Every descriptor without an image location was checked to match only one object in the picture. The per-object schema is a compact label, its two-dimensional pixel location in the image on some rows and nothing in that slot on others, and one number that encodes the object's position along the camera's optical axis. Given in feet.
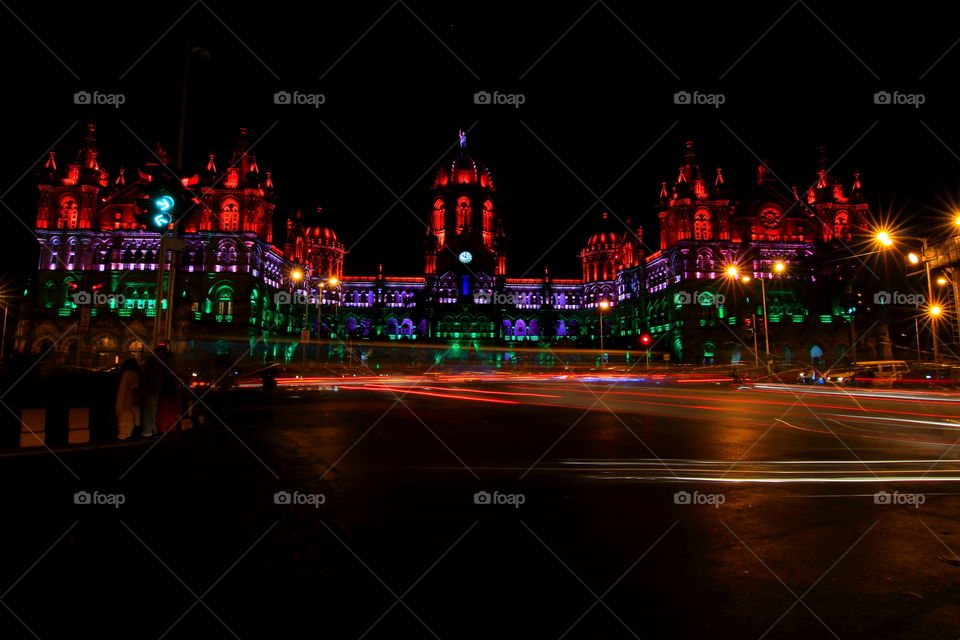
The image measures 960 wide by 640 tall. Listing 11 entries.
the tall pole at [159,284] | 39.80
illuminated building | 226.38
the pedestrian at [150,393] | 38.65
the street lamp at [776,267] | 102.63
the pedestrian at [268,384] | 72.13
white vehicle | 87.61
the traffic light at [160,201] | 36.65
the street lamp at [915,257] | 59.47
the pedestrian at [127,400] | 37.93
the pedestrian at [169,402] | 40.34
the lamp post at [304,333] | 115.22
